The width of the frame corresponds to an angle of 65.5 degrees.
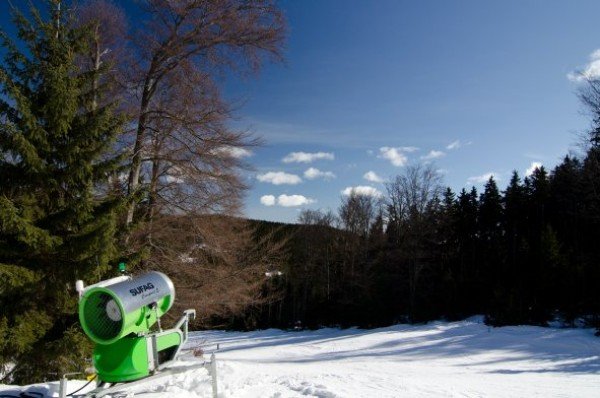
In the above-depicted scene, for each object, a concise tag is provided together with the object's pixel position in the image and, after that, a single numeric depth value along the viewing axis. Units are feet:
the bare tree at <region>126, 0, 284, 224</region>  33.04
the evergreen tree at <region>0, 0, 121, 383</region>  20.27
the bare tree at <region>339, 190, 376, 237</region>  139.33
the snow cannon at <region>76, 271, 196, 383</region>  12.04
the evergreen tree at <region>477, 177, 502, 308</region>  116.26
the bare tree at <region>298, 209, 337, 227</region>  145.28
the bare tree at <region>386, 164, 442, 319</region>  114.01
